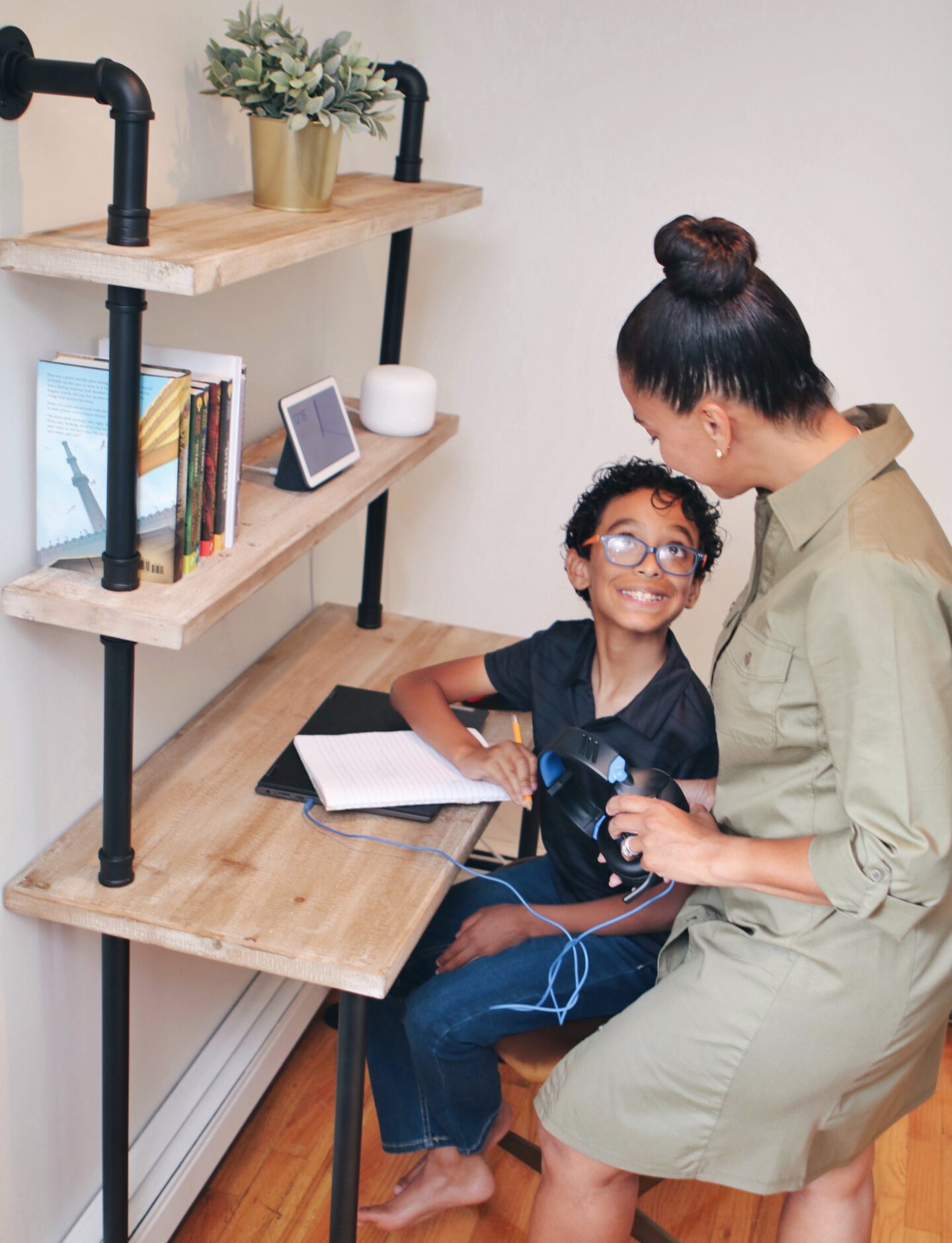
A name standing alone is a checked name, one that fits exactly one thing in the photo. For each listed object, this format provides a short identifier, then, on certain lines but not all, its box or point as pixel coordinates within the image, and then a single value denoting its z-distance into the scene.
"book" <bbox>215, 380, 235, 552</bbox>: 1.39
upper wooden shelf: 1.13
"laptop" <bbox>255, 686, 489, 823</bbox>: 1.73
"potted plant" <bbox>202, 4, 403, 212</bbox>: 1.50
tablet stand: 1.74
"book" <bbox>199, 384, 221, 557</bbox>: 1.37
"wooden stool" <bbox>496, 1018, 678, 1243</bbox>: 1.62
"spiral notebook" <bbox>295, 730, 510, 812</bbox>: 1.70
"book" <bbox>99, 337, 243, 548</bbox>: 1.38
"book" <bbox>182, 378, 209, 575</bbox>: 1.33
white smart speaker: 2.06
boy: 1.68
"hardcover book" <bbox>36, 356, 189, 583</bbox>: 1.27
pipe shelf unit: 1.13
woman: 1.17
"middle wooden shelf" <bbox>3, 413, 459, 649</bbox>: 1.26
